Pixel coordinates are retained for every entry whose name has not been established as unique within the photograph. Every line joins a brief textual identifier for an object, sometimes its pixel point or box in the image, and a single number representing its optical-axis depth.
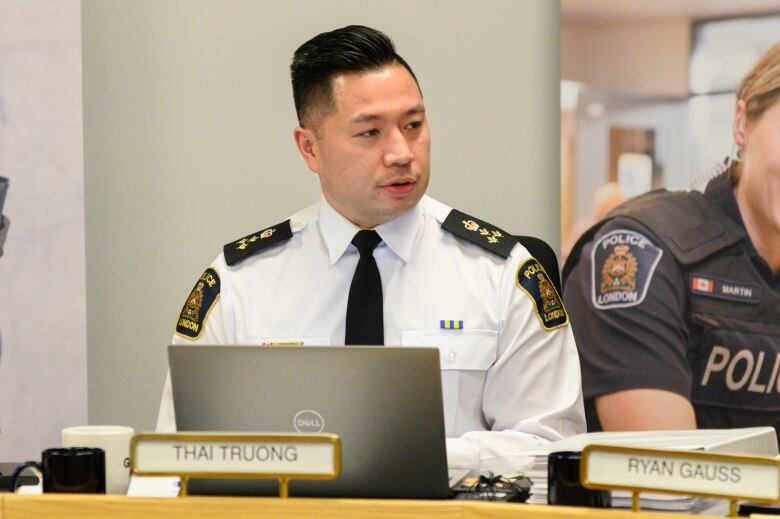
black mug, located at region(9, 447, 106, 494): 4.39
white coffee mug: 4.61
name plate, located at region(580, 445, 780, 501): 4.16
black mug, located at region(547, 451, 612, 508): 4.29
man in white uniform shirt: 5.36
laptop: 4.39
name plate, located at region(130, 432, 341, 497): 4.24
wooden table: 4.20
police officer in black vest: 5.74
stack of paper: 4.36
